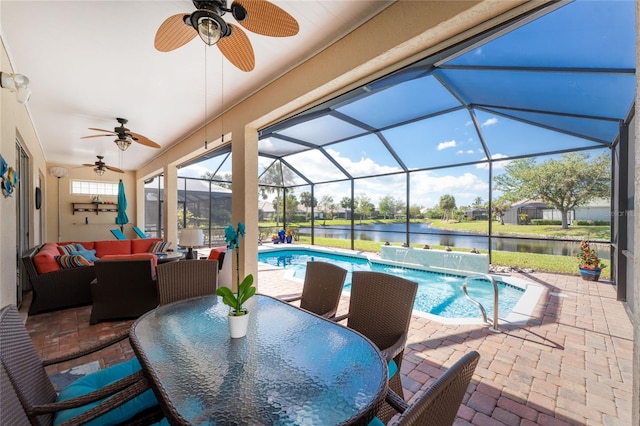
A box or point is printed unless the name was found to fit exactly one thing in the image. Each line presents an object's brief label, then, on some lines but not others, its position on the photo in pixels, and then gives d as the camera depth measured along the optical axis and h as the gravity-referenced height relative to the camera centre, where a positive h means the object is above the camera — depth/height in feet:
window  29.12 +2.65
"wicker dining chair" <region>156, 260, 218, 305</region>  7.56 -2.03
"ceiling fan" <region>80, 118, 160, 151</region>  13.57 +3.75
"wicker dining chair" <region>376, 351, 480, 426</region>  1.99 -1.51
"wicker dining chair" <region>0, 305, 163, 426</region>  3.13 -2.58
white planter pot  4.97 -2.14
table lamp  13.47 -1.33
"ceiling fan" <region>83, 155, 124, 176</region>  21.21 +3.54
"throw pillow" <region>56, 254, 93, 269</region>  12.99 -2.46
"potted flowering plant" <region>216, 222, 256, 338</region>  4.96 -1.75
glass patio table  3.16 -2.37
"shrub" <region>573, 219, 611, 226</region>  17.98 -0.81
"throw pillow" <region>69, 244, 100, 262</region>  16.40 -2.65
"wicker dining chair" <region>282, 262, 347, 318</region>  7.22 -2.19
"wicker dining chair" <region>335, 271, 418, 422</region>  5.42 -2.30
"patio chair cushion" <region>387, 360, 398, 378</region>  5.22 -3.13
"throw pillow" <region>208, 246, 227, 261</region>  14.55 -2.34
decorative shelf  28.89 +0.34
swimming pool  14.78 -5.50
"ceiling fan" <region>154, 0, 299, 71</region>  5.12 +3.84
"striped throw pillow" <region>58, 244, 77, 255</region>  15.79 -2.36
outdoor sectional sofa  12.21 -3.34
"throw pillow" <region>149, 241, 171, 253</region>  20.27 -2.76
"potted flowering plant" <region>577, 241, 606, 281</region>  17.04 -3.41
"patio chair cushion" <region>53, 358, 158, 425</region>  4.16 -3.20
